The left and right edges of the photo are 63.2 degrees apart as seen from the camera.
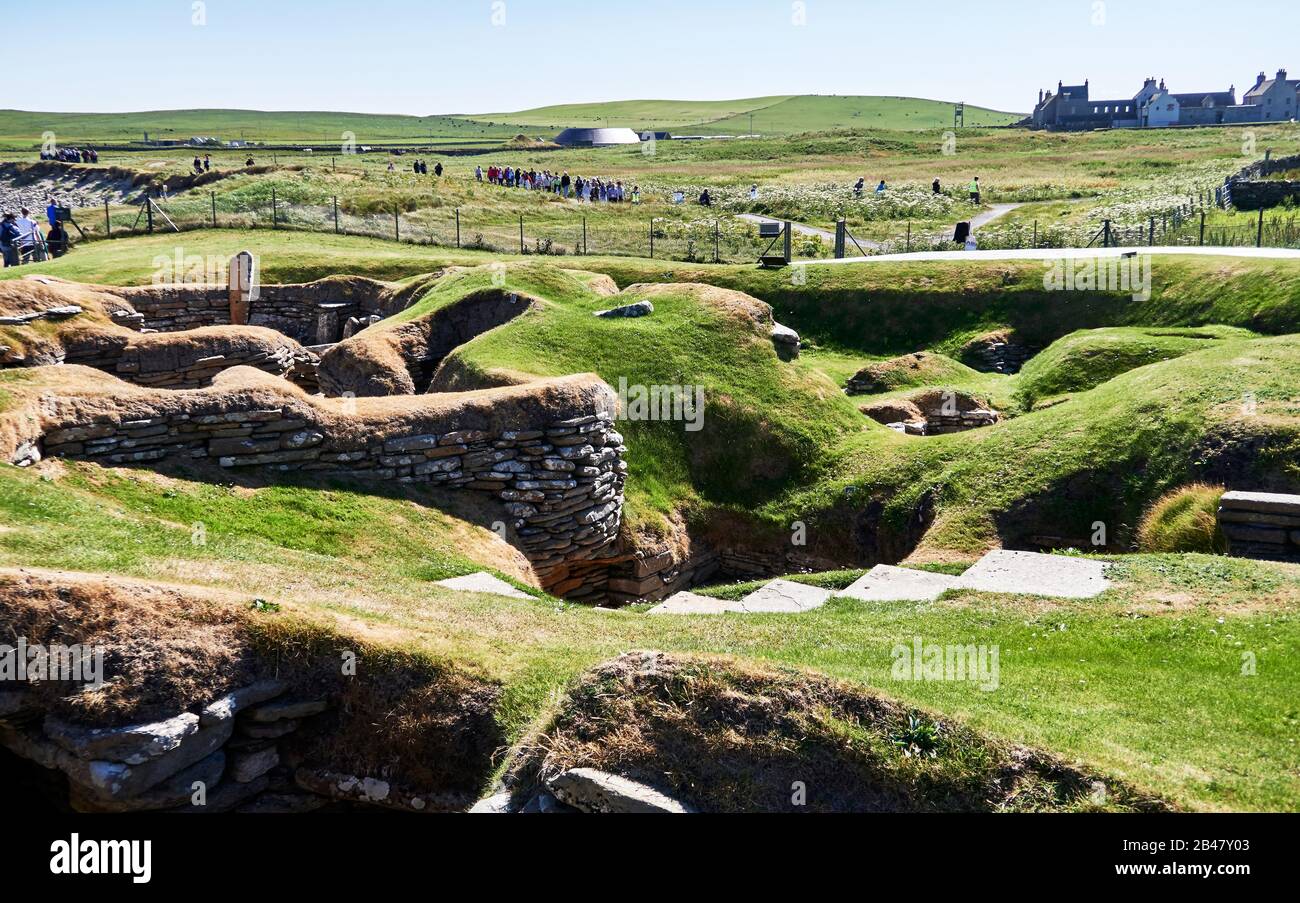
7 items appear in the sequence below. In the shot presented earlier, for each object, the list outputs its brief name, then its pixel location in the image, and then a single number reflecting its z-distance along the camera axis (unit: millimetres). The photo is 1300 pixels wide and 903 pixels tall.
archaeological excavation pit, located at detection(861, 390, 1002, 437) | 23531
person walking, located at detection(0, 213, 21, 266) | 32906
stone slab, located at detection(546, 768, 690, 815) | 7305
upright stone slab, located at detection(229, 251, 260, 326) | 29312
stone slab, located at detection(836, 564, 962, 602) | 12915
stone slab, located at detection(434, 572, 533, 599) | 12758
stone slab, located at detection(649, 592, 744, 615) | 13117
